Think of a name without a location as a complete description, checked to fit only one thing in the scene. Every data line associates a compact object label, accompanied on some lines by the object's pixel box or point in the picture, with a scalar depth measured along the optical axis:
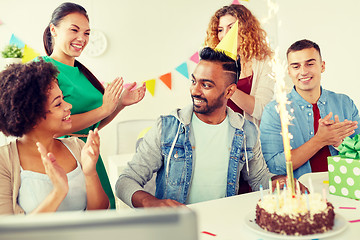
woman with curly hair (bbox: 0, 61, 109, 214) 1.12
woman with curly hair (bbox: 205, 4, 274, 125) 2.11
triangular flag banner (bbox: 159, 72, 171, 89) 4.28
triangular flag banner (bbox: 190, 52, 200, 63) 4.39
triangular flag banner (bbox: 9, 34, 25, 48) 3.70
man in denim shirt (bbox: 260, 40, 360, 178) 1.69
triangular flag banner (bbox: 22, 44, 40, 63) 3.74
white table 0.92
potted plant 3.06
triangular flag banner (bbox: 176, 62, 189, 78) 4.34
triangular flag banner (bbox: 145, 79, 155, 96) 4.21
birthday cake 0.85
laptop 0.38
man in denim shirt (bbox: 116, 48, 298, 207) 1.45
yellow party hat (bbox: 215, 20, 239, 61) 1.52
